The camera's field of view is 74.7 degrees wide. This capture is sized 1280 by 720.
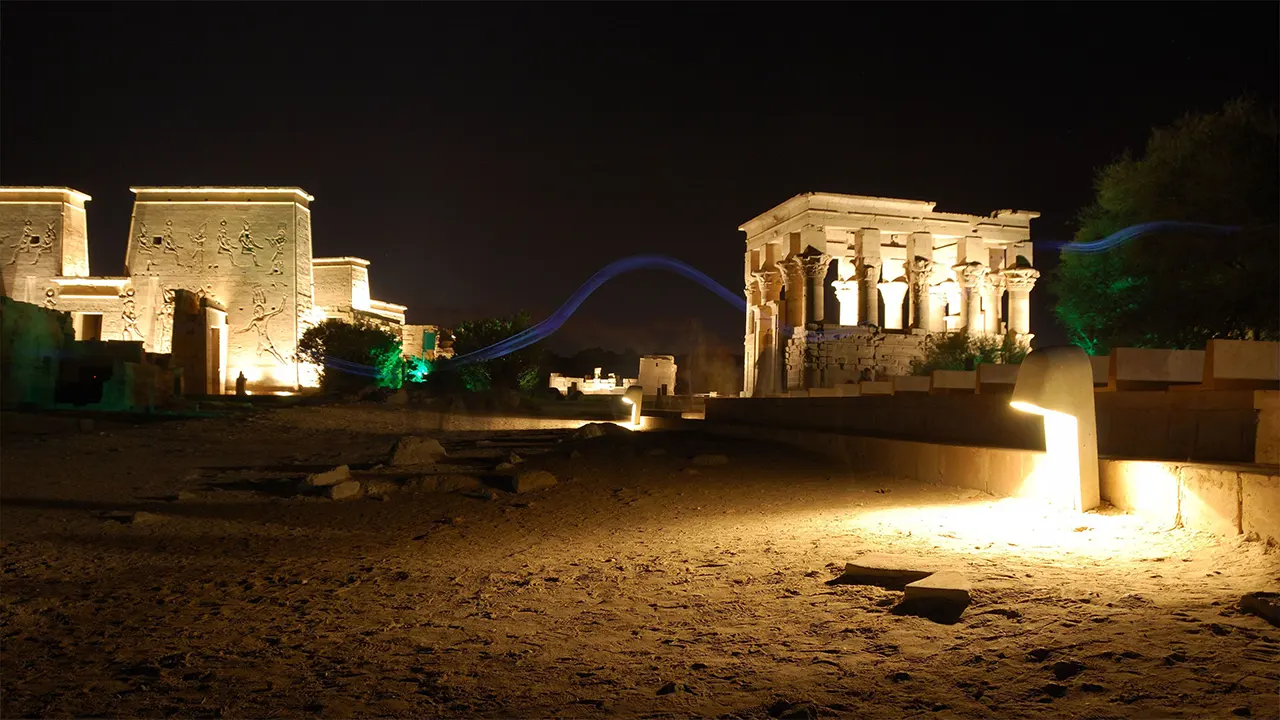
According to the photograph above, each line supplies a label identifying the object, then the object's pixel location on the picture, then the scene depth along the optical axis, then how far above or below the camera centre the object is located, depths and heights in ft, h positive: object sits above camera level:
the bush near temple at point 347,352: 133.18 +5.93
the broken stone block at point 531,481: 36.24 -4.16
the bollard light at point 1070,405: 20.80 -0.60
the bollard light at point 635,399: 85.46 -1.43
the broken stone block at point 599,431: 52.65 -2.96
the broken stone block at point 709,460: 41.46 -3.79
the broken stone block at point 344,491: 36.42 -4.49
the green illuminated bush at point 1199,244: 63.46 +10.83
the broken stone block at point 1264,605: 12.10 -3.35
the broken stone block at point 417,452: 45.47 -3.57
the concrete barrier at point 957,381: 38.91 +0.04
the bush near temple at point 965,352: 89.86 +3.44
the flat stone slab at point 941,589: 14.20 -3.56
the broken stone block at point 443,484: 37.24 -4.31
